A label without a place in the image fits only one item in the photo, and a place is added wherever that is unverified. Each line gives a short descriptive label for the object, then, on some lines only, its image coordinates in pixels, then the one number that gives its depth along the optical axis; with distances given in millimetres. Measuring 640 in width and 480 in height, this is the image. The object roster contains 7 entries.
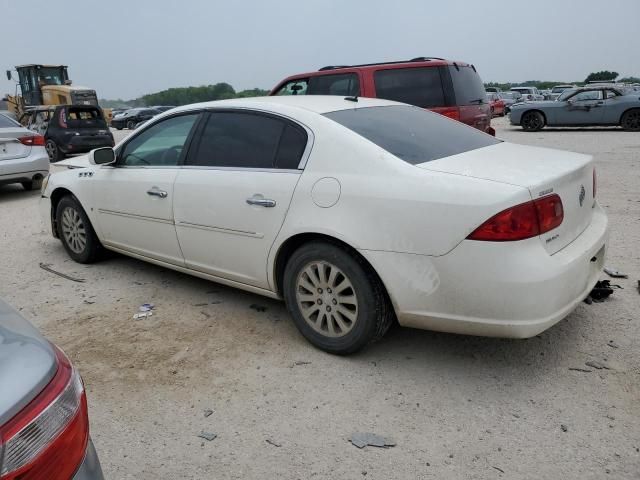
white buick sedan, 2693
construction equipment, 22047
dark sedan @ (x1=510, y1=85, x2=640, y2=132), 16750
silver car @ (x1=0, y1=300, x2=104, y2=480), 1337
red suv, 7355
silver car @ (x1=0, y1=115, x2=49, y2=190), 8602
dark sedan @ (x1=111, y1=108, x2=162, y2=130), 35688
